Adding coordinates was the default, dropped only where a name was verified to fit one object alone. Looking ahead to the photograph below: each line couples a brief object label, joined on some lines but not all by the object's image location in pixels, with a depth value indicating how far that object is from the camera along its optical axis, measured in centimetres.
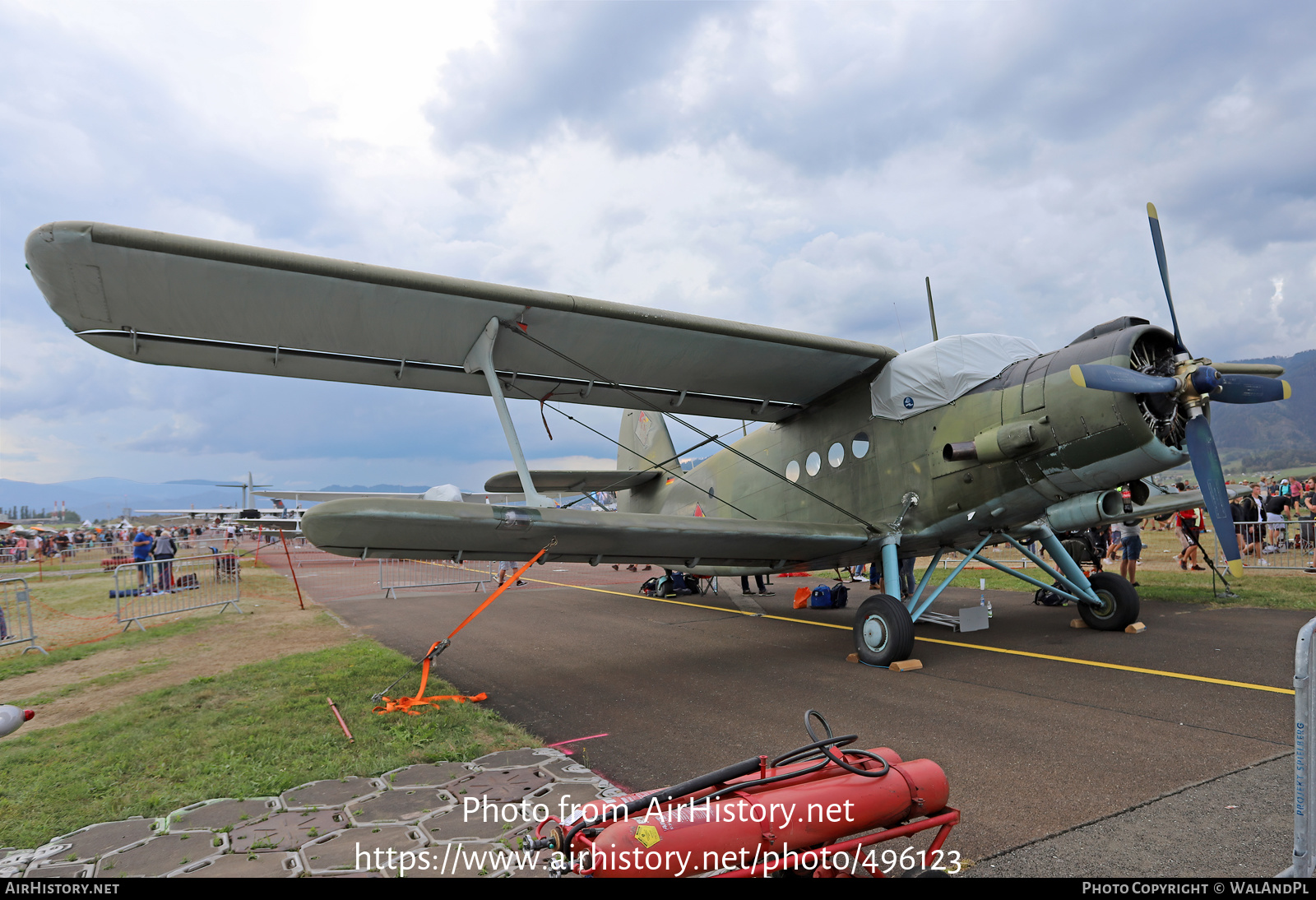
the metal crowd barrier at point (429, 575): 1861
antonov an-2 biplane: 576
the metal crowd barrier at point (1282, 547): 1470
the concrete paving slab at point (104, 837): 340
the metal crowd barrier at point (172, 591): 1362
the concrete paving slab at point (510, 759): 449
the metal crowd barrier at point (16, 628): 1002
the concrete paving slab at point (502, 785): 391
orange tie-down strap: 591
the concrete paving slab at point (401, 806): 363
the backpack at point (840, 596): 1263
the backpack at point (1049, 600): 1138
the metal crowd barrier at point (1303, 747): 238
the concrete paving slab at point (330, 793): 392
